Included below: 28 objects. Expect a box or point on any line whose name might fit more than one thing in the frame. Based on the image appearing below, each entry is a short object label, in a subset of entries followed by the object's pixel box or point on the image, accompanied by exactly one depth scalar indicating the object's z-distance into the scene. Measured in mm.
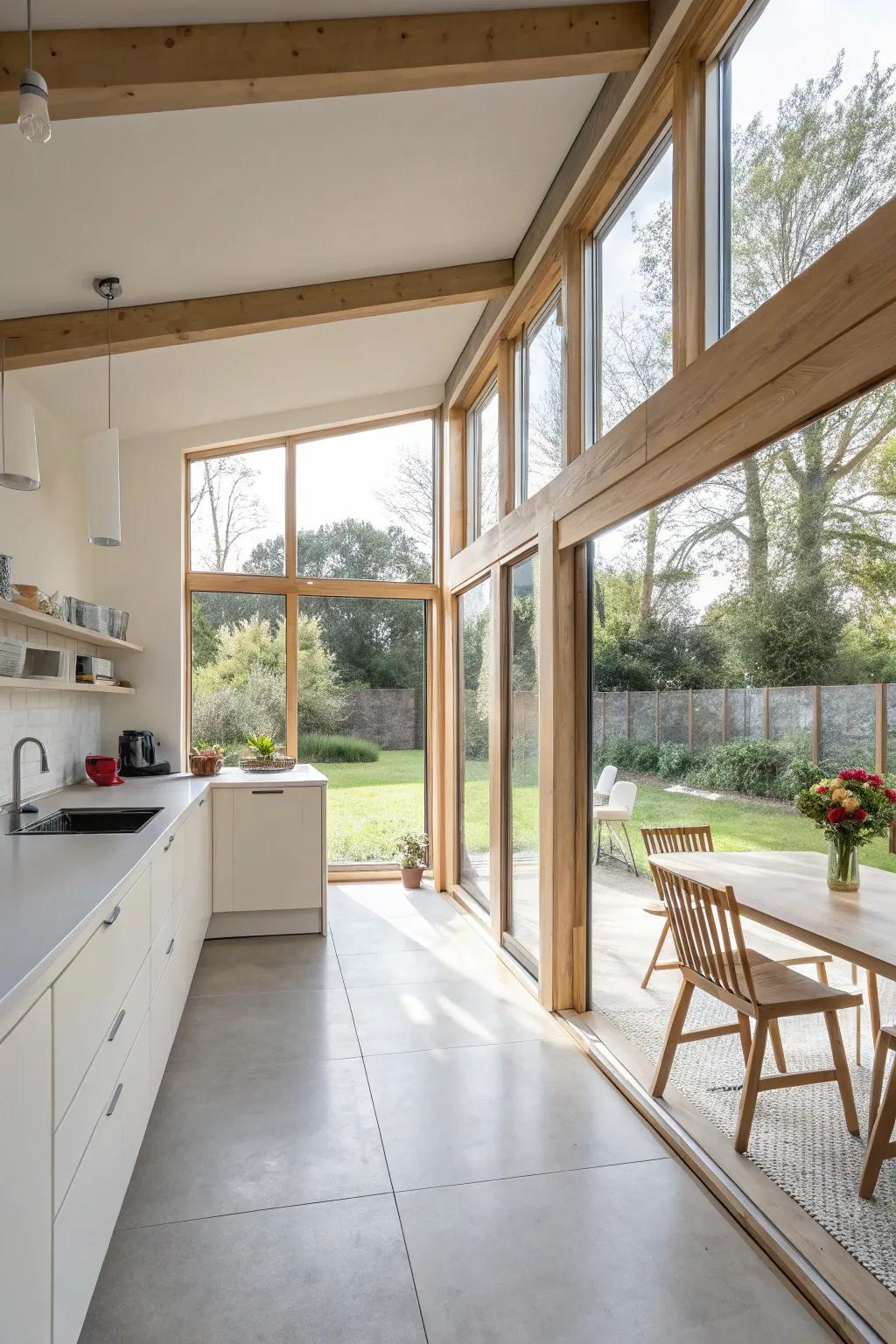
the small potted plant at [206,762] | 4863
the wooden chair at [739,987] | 2225
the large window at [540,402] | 3668
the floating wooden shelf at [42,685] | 2982
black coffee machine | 4797
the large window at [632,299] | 2621
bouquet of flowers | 1775
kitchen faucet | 2732
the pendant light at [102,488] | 3287
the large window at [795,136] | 1693
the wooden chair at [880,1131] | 1968
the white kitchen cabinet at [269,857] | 4500
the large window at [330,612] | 5500
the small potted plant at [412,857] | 5570
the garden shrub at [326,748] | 5605
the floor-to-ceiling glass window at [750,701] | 1823
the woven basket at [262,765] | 5027
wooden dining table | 1917
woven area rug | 2016
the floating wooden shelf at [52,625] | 2958
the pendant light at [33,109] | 1497
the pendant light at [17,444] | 2711
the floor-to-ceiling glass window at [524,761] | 3896
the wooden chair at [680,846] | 2354
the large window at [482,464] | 4809
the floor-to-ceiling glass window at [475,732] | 4828
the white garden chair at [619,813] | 3002
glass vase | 2043
